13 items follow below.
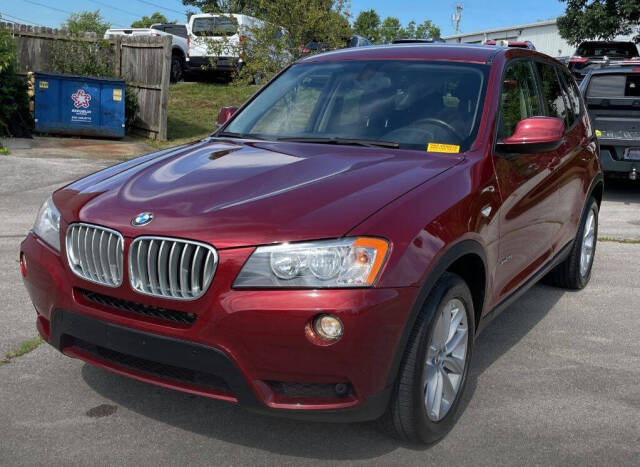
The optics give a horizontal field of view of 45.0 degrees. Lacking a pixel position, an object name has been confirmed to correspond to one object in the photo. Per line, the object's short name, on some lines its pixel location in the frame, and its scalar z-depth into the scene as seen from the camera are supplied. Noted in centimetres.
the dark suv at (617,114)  941
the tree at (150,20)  9356
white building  5547
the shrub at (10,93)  1447
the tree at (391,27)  9056
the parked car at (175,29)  2588
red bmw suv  279
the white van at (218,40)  1814
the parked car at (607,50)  2250
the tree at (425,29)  9844
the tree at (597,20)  2928
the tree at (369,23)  7324
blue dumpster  1486
